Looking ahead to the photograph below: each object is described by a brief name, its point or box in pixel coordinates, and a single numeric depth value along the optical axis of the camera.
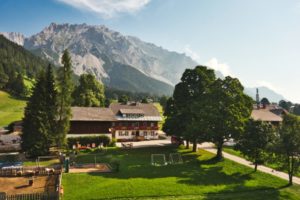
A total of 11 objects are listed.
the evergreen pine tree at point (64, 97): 50.84
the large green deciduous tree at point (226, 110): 45.88
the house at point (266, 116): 80.69
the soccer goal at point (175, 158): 45.80
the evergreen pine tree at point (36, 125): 47.09
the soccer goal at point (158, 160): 44.67
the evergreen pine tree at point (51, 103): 49.41
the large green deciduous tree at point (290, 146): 36.66
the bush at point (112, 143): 59.72
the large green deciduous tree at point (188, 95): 53.31
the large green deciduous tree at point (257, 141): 41.72
